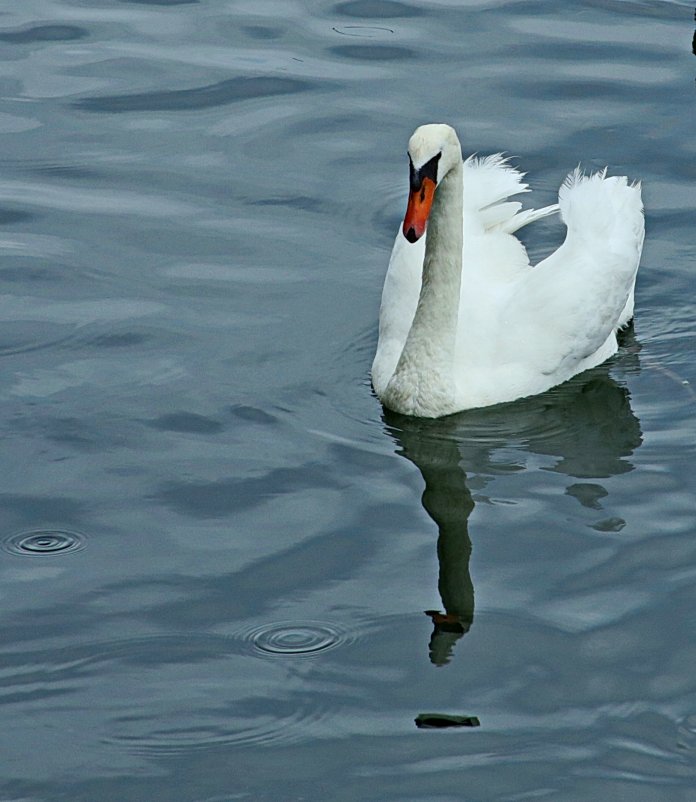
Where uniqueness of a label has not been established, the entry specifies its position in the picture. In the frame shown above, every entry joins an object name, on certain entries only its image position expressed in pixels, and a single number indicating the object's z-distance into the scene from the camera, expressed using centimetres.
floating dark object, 1355
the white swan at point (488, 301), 1902
